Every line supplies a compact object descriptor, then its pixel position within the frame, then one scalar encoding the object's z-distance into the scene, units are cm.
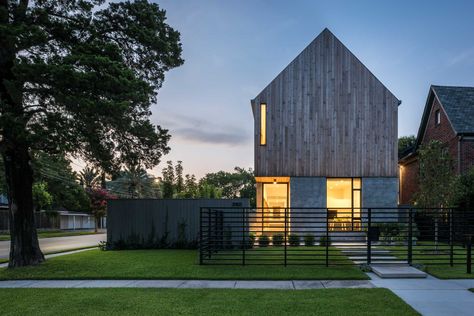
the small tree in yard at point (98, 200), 3962
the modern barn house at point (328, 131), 1841
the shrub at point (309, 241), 1512
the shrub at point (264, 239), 1588
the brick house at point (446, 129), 1931
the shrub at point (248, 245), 1536
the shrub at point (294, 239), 1477
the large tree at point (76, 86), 970
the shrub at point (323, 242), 1523
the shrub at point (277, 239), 1589
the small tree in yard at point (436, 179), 1531
